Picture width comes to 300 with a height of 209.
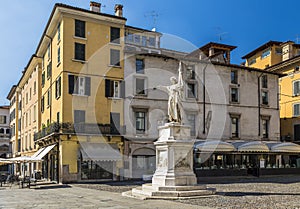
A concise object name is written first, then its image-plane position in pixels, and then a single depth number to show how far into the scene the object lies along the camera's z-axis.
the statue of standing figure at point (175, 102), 13.32
